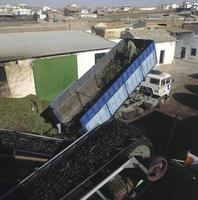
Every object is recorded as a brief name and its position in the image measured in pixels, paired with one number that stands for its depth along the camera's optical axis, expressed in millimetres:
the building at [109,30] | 38125
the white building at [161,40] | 33938
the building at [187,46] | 36406
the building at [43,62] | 19312
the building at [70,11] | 99712
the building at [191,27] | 42191
